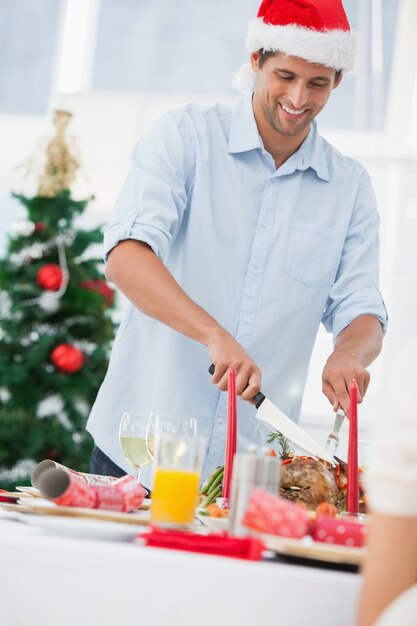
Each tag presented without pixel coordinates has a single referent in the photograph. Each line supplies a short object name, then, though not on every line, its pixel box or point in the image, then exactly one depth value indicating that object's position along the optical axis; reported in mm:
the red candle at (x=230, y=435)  2482
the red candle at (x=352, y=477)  2466
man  3077
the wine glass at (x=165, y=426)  2480
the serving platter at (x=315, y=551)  1981
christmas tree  5528
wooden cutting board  2189
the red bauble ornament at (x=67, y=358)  5514
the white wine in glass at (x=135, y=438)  2561
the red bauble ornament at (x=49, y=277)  5593
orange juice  2154
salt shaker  2110
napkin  1990
